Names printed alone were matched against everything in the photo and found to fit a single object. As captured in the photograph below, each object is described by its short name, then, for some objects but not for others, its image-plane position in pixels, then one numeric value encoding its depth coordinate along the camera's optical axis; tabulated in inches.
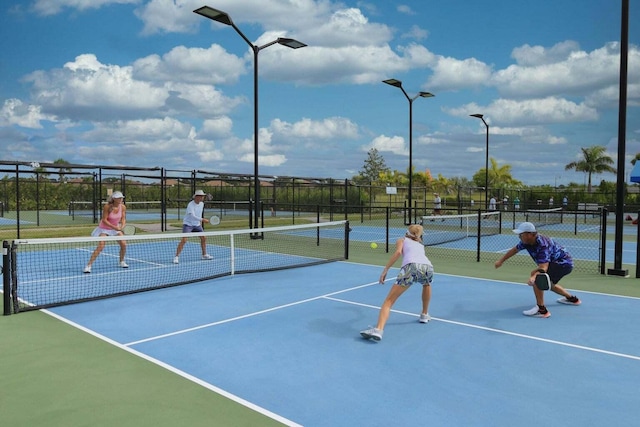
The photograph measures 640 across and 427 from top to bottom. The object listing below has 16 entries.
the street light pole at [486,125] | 1122.1
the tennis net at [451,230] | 706.9
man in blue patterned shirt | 262.8
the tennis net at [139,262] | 320.5
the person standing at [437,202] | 1119.7
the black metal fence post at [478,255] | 487.8
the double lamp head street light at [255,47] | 549.8
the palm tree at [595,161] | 2118.6
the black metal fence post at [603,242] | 417.4
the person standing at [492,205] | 1184.9
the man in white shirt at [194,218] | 462.3
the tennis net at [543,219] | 975.0
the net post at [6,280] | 265.4
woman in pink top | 394.6
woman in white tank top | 227.1
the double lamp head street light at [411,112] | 884.4
